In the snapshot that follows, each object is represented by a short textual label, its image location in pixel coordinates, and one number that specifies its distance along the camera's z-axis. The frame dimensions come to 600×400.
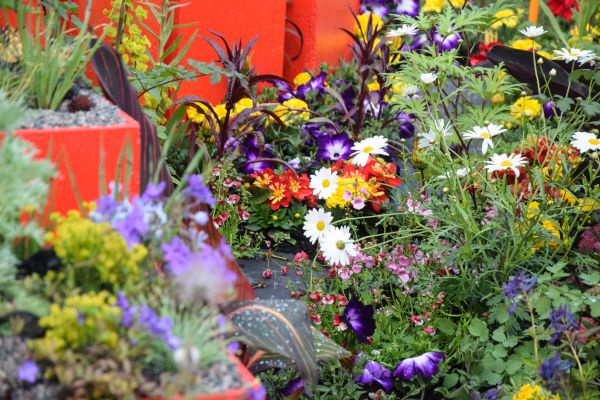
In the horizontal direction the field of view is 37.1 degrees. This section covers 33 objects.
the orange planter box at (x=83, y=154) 2.13
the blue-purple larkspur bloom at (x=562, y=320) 2.31
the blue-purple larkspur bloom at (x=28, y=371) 1.61
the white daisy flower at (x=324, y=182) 3.32
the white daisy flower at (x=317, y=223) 3.27
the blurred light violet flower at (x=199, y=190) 1.87
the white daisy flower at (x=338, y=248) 3.05
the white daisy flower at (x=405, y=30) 3.41
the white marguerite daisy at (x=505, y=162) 2.88
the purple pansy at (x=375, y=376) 2.73
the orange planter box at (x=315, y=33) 5.34
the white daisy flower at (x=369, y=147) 3.17
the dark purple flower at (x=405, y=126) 4.62
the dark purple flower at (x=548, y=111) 4.15
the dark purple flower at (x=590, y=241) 2.94
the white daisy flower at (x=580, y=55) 3.28
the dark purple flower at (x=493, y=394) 2.52
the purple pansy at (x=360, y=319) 2.80
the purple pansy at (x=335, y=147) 4.08
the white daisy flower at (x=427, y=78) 3.09
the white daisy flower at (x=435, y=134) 3.09
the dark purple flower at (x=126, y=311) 1.72
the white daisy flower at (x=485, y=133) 2.99
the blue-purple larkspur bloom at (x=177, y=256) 1.76
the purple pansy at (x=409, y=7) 6.31
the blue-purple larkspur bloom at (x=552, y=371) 2.07
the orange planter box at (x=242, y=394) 1.76
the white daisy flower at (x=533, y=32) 3.31
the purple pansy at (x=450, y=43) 5.13
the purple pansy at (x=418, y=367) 2.72
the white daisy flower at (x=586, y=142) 2.89
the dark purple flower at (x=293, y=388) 2.52
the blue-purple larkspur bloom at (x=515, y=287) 2.32
